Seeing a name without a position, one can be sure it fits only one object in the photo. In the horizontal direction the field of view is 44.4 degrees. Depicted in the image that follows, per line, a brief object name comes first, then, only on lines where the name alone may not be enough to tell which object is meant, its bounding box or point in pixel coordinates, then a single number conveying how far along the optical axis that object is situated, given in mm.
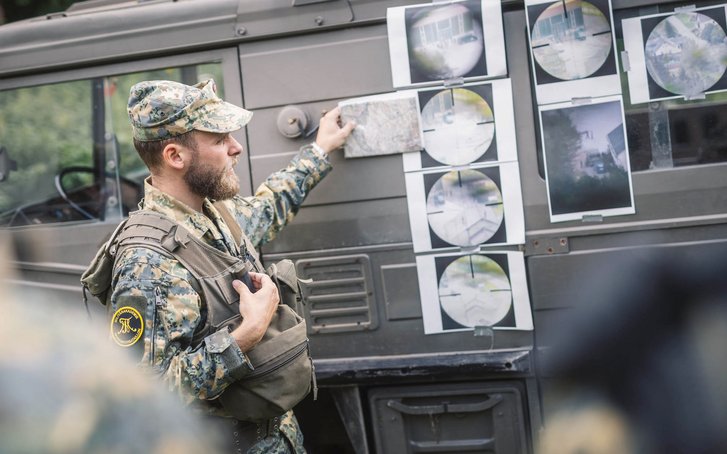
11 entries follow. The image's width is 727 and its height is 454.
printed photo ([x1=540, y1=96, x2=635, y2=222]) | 2930
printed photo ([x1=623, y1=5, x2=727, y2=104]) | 2826
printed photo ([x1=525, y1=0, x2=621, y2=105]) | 2902
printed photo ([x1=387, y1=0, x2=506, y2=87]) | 2992
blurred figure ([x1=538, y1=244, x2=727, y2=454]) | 1838
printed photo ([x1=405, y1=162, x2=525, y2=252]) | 3037
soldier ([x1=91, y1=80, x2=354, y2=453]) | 2332
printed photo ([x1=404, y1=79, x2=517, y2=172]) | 3018
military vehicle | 2928
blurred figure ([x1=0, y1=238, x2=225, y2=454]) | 1104
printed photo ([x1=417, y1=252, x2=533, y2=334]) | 3049
